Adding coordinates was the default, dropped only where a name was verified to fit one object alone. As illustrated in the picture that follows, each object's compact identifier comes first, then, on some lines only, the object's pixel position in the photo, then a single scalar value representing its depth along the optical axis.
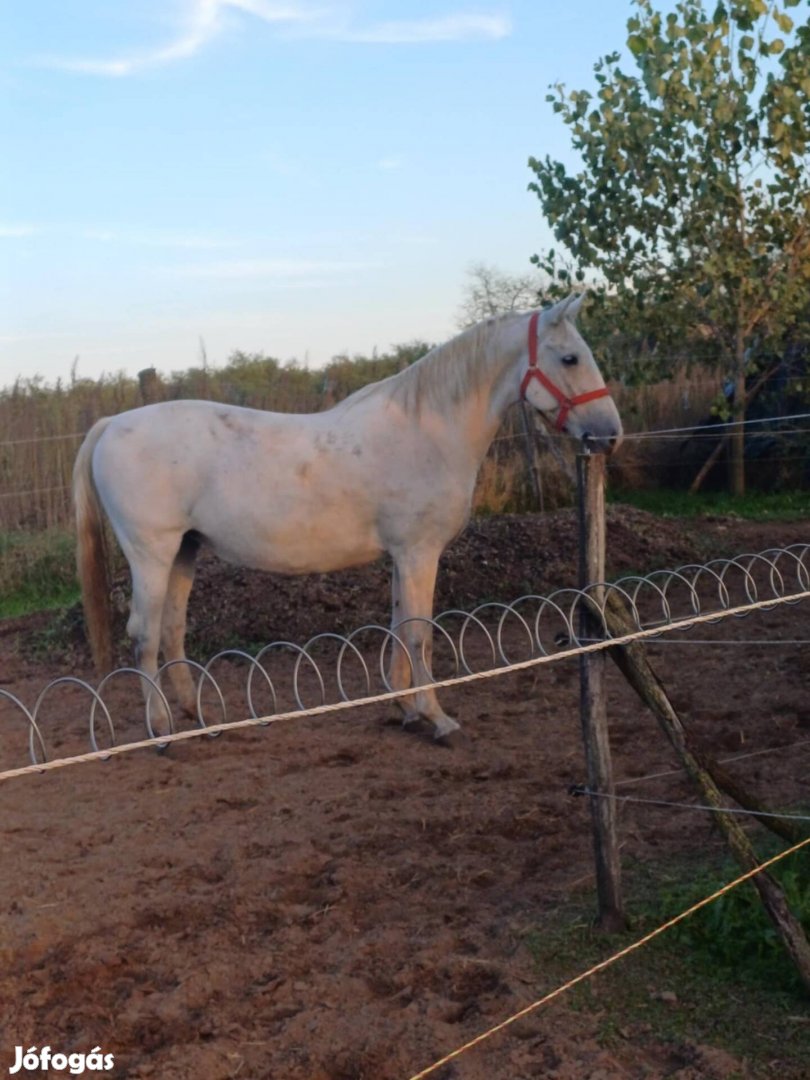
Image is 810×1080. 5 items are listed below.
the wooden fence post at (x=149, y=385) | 11.18
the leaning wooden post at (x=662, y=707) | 3.14
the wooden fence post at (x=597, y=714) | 3.28
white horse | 5.51
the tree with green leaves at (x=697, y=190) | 11.20
